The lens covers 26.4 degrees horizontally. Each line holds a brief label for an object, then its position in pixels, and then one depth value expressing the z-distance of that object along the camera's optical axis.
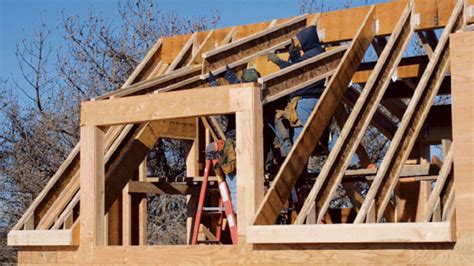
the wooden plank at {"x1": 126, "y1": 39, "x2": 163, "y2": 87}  11.77
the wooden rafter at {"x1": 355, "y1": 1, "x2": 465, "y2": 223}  8.67
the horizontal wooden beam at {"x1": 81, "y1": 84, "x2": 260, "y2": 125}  9.09
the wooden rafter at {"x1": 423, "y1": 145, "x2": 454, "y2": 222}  8.06
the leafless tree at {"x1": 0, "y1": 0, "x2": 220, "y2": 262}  20.39
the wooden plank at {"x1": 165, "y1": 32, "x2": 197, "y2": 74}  11.65
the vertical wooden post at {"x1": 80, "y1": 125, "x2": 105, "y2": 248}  9.58
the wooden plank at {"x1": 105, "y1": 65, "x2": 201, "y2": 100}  10.49
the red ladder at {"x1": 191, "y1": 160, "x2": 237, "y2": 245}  9.82
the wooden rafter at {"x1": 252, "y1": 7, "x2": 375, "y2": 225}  8.76
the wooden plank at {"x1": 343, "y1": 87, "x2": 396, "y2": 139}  12.77
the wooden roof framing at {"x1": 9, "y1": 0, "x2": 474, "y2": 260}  8.68
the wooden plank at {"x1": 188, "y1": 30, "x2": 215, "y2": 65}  11.50
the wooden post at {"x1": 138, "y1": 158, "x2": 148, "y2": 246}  12.37
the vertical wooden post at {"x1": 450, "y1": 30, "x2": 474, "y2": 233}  7.57
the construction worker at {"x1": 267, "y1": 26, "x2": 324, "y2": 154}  10.13
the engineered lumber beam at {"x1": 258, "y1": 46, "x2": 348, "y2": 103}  9.59
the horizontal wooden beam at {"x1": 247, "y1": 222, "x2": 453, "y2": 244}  7.68
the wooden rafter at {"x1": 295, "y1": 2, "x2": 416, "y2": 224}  8.80
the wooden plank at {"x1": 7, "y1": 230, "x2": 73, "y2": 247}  9.66
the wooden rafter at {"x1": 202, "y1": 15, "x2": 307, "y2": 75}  10.41
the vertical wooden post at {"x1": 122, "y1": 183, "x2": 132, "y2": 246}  12.16
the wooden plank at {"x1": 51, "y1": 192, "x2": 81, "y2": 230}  10.03
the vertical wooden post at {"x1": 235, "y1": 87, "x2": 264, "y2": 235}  8.73
